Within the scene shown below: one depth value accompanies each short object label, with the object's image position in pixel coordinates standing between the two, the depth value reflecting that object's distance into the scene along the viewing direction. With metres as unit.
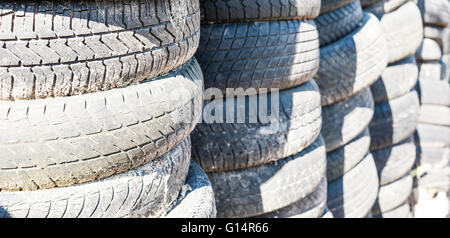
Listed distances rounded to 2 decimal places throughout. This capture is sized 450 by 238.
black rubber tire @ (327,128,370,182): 3.38
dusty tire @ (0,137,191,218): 1.51
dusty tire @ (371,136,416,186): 4.15
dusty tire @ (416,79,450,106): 5.02
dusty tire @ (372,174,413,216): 4.15
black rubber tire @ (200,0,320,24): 2.24
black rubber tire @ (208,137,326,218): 2.46
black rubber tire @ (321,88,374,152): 3.27
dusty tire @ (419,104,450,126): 5.09
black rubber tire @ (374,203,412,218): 4.18
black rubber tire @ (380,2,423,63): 3.95
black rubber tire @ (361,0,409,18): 3.91
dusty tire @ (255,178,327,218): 2.62
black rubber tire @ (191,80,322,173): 2.36
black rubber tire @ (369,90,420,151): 4.08
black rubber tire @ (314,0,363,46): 3.11
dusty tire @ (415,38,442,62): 5.25
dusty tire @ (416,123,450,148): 5.06
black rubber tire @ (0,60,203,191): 1.45
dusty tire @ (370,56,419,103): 4.03
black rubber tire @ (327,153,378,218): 3.40
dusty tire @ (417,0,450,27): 5.05
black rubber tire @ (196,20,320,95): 2.26
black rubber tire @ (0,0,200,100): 1.40
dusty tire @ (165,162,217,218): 1.82
